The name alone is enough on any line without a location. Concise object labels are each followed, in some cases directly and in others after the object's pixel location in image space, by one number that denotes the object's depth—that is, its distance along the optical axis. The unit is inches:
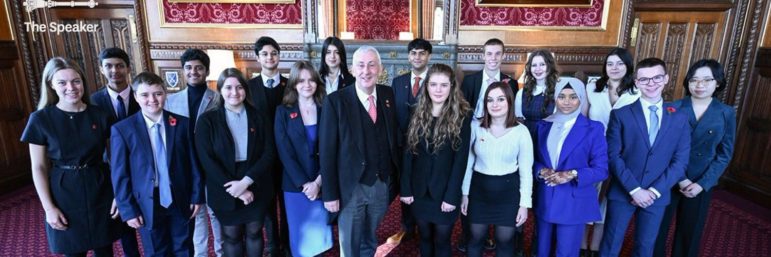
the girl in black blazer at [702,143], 90.1
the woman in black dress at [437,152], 79.0
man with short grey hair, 79.6
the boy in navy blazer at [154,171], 79.0
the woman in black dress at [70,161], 76.5
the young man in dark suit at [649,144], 84.4
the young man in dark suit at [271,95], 99.7
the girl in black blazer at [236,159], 82.6
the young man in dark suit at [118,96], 94.3
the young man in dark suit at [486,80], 109.3
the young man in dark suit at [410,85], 108.4
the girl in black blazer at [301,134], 86.7
